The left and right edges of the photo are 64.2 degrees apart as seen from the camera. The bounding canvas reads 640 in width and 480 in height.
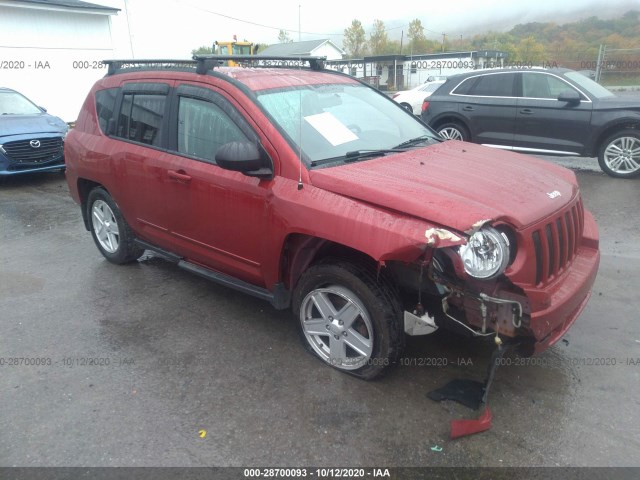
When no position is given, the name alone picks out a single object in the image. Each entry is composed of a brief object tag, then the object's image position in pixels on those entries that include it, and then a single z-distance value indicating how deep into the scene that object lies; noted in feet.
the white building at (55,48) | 53.11
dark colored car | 26.25
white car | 48.21
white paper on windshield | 11.40
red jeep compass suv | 8.60
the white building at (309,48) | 149.69
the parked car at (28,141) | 28.48
